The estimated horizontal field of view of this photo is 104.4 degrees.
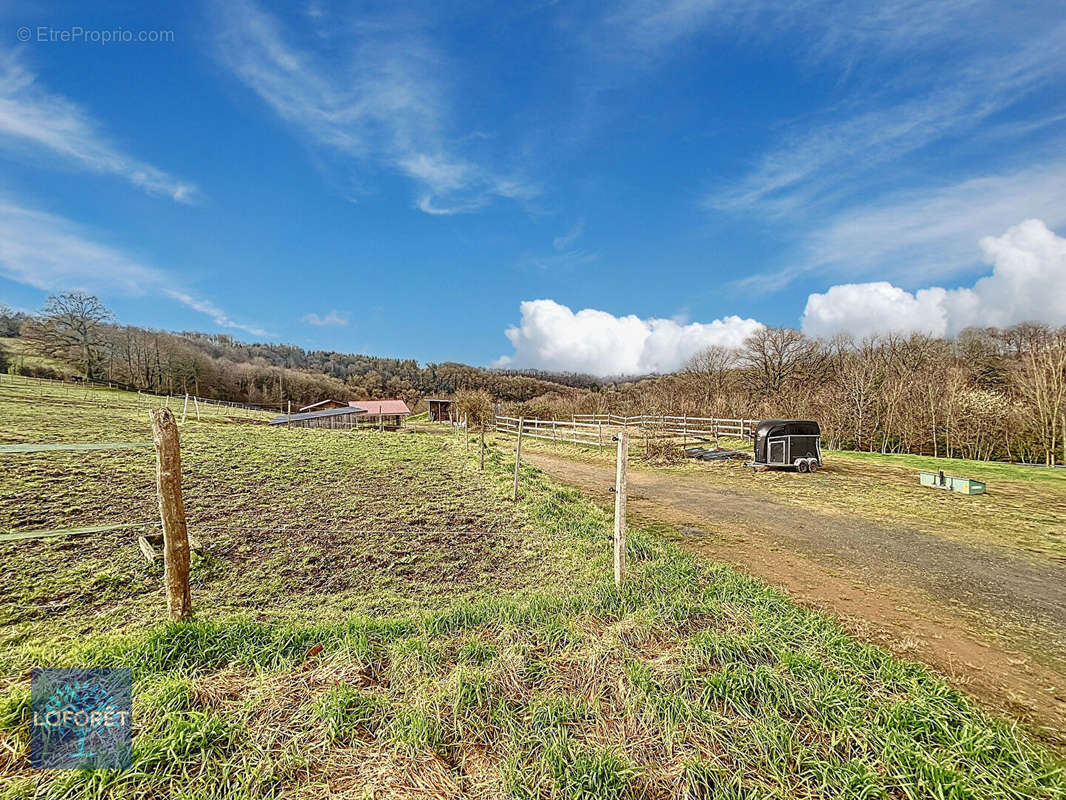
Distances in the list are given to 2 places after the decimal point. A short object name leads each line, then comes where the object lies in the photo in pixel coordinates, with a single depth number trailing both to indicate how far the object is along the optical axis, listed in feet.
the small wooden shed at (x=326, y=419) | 104.40
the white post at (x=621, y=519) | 14.61
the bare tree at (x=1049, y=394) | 52.21
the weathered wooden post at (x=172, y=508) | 10.35
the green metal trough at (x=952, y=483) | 33.17
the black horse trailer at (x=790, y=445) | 44.47
